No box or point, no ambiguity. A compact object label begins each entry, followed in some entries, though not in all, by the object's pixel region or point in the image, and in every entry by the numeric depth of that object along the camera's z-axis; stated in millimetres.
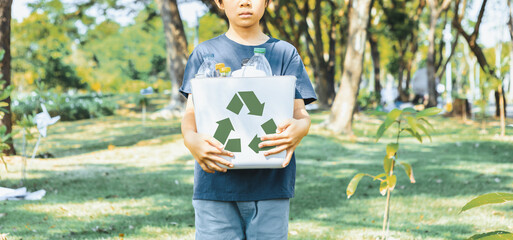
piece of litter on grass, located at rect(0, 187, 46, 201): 5194
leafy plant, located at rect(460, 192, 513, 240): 1693
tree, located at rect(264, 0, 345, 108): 16858
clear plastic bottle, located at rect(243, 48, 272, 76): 1913
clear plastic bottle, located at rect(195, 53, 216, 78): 2010
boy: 1993
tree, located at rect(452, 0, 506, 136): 13663
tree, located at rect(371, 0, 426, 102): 19797
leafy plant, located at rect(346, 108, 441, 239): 2191
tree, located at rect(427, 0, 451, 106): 16438
